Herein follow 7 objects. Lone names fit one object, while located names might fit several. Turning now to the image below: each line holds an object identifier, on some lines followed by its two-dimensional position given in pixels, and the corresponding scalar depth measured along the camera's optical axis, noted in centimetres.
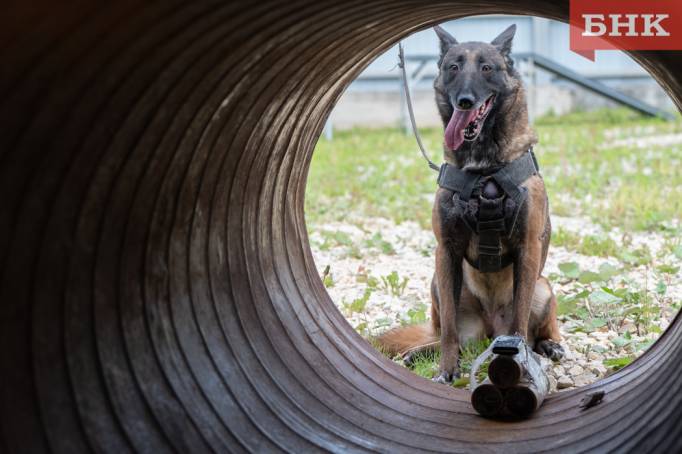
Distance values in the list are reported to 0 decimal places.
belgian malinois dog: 465
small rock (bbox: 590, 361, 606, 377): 459
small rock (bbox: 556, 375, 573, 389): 449
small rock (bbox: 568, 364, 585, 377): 467
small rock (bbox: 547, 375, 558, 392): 443
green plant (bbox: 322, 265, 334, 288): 639
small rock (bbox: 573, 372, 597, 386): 451
